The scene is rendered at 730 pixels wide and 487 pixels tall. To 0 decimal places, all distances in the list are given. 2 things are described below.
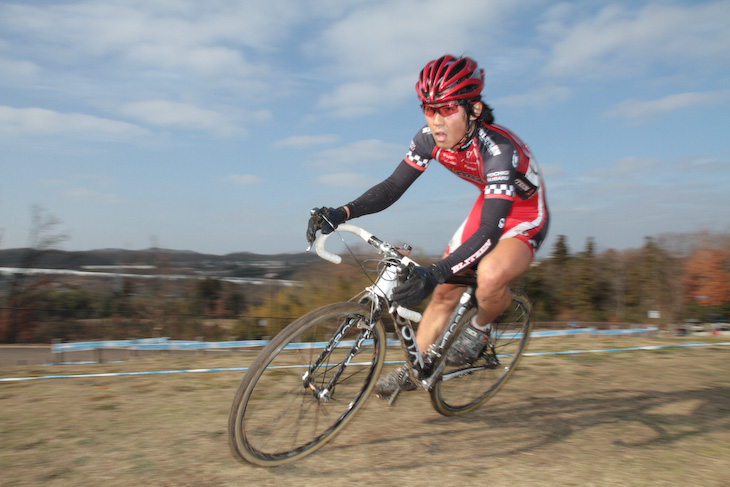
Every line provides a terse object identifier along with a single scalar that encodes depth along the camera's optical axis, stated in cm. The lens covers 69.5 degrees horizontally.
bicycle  262
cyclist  311
